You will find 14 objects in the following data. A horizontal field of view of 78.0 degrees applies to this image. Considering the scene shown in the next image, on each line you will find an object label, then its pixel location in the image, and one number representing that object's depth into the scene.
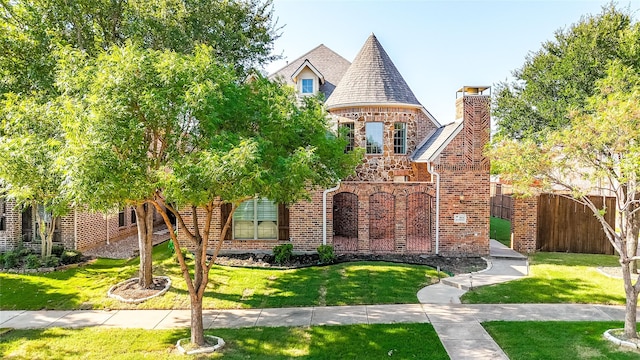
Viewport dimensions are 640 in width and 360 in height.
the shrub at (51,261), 13.87
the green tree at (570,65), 18.94
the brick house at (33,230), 16.16
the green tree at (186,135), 6.41
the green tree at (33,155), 7.46
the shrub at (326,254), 13.97
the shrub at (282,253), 14.09
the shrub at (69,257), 14.40
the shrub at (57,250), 14.86
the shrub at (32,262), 13.60
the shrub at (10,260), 13.82
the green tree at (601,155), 7.55
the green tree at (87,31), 11.59
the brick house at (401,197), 14.98
